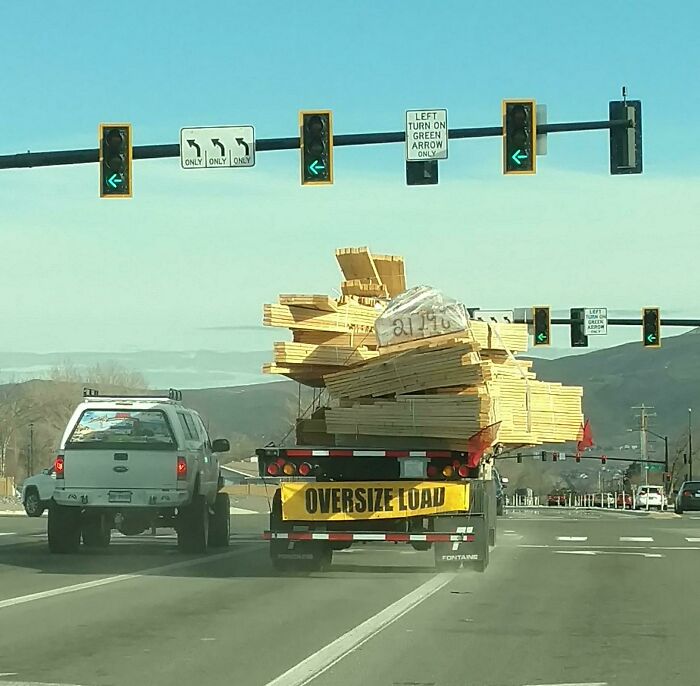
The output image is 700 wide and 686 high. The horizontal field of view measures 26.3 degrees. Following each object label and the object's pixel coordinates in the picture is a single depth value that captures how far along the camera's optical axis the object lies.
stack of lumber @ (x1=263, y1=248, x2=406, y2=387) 19.06
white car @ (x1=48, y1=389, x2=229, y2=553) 21.44
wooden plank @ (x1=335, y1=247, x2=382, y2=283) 24.00
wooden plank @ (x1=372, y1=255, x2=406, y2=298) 24.77
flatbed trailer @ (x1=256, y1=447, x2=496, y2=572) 18.05
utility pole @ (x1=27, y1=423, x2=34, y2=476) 103.28
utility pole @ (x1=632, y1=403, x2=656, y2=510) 130.75
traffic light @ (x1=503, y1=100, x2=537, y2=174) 20.94
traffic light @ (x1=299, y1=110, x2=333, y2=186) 21.11
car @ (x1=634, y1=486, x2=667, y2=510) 91.97
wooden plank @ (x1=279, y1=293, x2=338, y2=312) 19.06
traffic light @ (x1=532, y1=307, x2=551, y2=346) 41.75
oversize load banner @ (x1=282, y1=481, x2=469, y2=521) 18.06
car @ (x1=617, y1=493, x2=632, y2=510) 106.15
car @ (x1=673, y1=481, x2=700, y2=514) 59.70
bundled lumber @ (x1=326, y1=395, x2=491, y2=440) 17.75
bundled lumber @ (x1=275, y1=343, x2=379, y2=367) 19.05
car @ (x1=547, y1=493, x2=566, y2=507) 140.38
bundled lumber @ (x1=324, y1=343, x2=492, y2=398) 17.80
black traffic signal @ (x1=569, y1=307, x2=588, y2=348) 42.59
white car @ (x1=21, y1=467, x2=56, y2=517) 38.50
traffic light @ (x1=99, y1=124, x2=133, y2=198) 21.34
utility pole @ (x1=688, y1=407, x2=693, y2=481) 115.06
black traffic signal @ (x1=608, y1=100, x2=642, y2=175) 21.05
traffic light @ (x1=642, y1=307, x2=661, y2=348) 41.62
